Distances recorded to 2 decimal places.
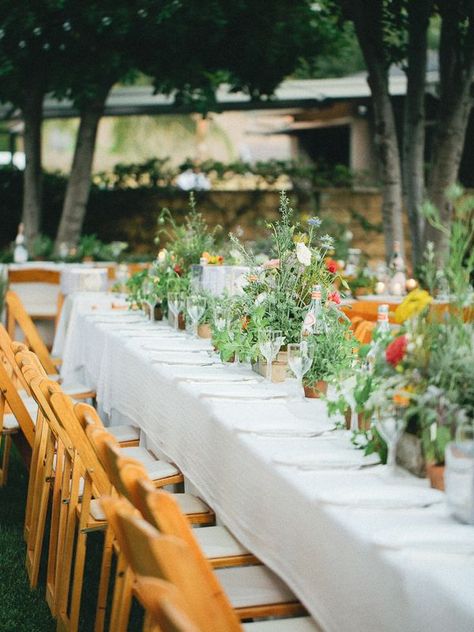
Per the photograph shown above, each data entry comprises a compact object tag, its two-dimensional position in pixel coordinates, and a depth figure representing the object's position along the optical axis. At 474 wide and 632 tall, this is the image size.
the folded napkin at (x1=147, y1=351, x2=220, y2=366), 4.18
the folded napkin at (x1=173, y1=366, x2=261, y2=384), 3.76
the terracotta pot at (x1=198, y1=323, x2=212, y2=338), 5.01
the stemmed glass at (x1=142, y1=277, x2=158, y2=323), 5.76
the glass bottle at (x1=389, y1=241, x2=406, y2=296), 7.68
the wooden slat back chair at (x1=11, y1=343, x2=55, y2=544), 3.68
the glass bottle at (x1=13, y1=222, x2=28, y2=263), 10.60
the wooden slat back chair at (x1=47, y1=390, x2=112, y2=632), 3.10
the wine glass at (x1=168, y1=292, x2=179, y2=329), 5.36
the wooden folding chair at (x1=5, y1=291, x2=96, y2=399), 6.28
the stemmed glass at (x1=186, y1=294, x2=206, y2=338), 4.97
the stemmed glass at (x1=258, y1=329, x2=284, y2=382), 3.69
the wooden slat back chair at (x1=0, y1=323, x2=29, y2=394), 4.47
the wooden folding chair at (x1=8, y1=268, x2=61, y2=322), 9.73
